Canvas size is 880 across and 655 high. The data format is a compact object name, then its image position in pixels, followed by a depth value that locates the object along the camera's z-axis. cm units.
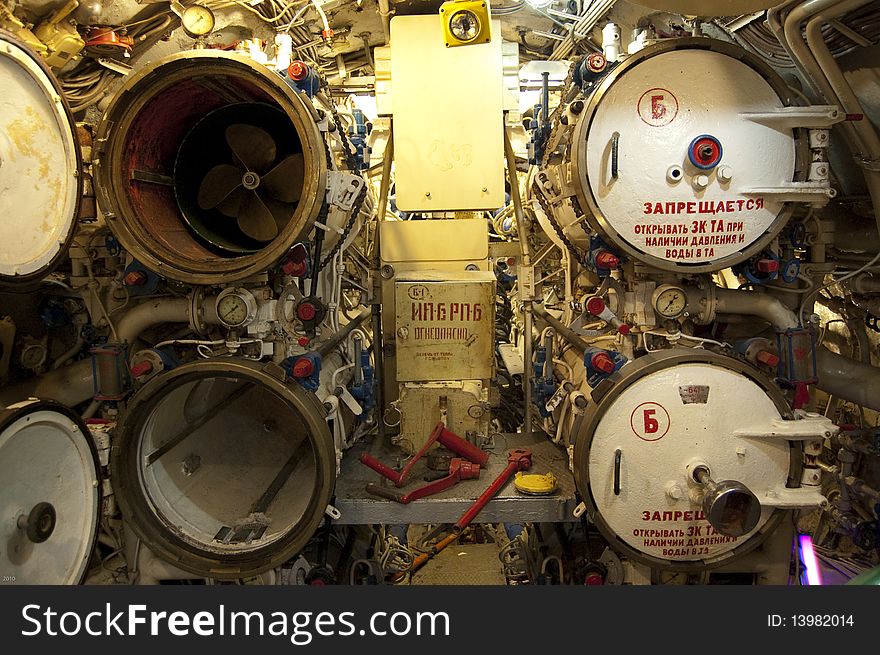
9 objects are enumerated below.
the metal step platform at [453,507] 278
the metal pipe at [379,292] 393
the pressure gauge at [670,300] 258
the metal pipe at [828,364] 263
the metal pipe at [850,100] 241
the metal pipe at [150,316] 262
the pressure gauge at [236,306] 251
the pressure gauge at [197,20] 313
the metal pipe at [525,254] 397
